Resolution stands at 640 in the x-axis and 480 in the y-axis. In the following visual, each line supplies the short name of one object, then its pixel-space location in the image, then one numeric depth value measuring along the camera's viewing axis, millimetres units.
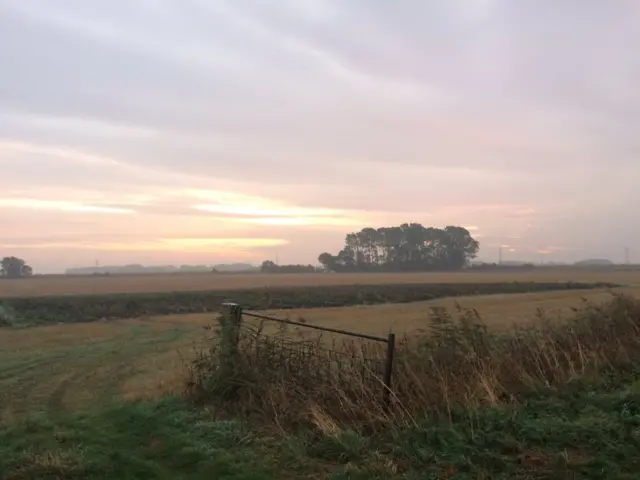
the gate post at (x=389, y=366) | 7719
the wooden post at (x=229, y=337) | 9400
